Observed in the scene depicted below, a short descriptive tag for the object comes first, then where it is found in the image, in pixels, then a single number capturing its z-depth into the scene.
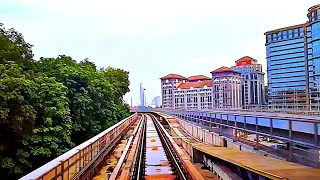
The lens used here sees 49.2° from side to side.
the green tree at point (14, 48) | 20.77
